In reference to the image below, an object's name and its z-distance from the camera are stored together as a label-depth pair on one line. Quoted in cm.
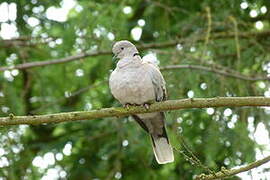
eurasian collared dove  921
